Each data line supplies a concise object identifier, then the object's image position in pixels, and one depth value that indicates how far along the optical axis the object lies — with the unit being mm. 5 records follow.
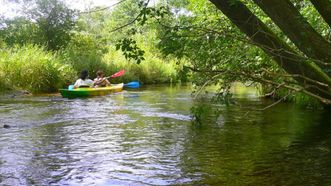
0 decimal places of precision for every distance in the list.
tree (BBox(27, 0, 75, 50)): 20656
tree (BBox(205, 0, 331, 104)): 3555
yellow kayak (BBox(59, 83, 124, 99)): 12078
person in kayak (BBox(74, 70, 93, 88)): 12844
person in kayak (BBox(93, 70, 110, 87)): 14125
